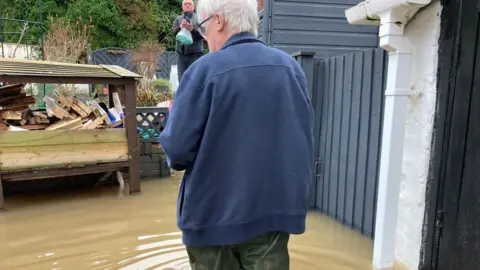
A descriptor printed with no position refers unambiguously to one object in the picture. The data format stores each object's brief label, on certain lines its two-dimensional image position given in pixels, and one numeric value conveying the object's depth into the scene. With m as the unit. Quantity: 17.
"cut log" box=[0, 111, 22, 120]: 4.67
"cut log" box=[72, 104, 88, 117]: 5.11
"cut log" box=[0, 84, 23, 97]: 4.89
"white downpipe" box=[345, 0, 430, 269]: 2.48
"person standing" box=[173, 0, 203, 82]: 4.75
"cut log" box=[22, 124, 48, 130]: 4.77
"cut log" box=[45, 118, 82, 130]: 4.77
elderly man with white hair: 1.38
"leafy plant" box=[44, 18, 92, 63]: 11.25
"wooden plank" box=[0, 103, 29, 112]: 4.75
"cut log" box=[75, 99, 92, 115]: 5.14
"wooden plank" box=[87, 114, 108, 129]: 4.97
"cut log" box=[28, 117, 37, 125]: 4.91
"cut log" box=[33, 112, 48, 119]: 4.99
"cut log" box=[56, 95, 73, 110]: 5.12
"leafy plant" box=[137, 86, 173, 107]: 7.46
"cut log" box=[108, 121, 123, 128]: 5.13
